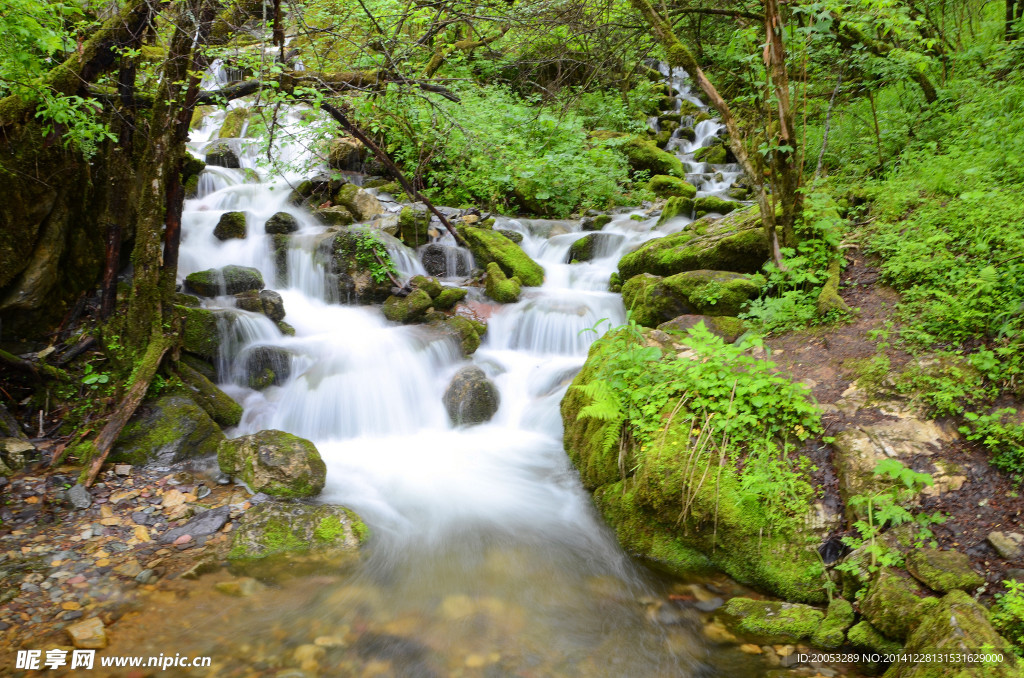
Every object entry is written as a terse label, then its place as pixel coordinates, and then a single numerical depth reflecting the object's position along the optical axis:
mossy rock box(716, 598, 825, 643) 3.31
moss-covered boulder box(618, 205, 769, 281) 7.07
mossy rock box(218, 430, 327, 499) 5.07
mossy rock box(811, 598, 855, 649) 3.19
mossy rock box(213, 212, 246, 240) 10.00
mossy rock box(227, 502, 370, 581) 4.13
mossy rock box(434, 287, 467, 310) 9.19
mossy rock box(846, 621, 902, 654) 3.00
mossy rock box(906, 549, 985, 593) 2.98
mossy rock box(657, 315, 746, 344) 5.82
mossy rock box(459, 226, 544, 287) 10.24
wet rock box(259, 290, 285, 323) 8.10
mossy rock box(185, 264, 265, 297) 8.17
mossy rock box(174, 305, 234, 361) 6.69
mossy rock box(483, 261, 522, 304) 9.48
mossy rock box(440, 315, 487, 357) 8.31
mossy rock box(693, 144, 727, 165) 15.34
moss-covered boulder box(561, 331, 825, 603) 3.67
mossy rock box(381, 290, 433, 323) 8.91
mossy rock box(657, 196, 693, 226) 11.27
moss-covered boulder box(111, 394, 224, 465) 5.21
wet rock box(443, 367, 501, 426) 7.22
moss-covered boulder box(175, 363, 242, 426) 6.06
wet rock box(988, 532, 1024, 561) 3.01
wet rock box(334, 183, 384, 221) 11.48
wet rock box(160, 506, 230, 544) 4.36
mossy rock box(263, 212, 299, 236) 10.30
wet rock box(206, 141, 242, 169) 12.98
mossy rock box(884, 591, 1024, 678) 2.47
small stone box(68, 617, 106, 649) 3.18
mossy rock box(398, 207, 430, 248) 10.68
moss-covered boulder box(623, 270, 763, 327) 6.32
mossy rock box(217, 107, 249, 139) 14.60
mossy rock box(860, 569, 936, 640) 2.94
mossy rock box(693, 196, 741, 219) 10.62
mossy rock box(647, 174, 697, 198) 13.25
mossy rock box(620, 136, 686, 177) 14.79
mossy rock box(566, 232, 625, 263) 11.07
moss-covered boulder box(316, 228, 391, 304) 9.41
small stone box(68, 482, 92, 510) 4.50
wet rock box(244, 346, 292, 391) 7.02
